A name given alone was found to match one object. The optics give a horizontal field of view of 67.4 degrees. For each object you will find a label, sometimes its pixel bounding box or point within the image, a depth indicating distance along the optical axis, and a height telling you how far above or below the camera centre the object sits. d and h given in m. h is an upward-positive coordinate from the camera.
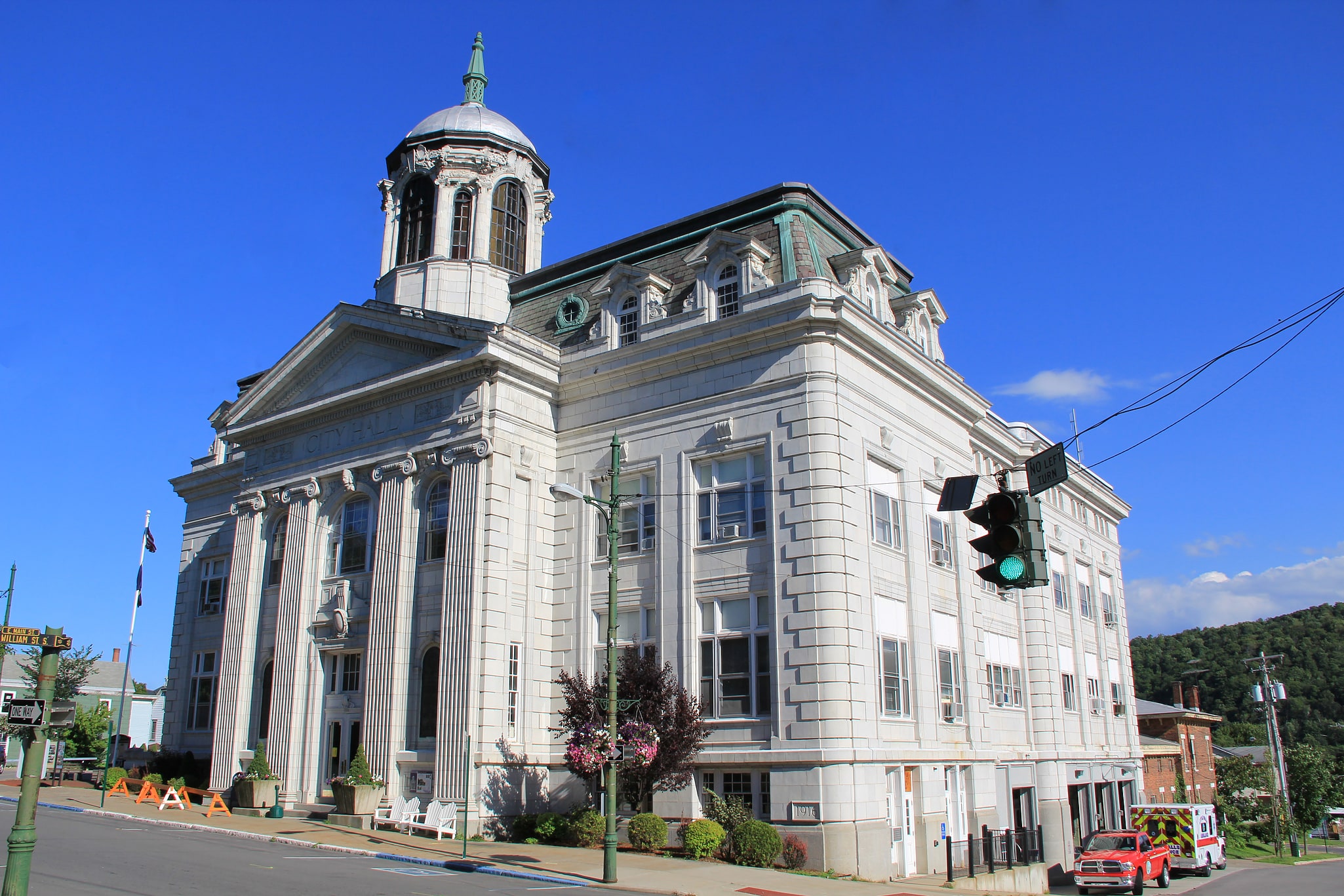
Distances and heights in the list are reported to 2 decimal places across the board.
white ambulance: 37.94 -4.36
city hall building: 26.23 +4.96
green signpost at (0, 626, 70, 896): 11.15 -0.59
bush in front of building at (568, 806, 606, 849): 25.86 -2.86
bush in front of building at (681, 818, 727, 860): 24.11 -2.88
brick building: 57.31 -2.04
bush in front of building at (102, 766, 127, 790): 36.28 -2.17
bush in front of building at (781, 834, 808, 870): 23.53 -3.14
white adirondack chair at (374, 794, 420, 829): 27.14 -2.59
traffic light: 8.98 +1.53
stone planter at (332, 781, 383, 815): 27.80 -2.28
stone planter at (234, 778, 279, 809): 30.89 -2.36
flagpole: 37.21 -1.20
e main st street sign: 12.47 +0.92
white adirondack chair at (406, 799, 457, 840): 26.22 -2.68
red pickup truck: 30.78 -4.44
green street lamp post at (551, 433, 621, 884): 19.58 +1.87
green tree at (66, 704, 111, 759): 50.50 -0.94
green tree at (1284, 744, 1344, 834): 57.34 -4.01
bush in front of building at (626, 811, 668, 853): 24.95 -2.86
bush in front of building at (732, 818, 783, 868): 23.47 -2.94
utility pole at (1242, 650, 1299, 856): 53.94 -0.59
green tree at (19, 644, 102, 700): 55.84 +2.38
